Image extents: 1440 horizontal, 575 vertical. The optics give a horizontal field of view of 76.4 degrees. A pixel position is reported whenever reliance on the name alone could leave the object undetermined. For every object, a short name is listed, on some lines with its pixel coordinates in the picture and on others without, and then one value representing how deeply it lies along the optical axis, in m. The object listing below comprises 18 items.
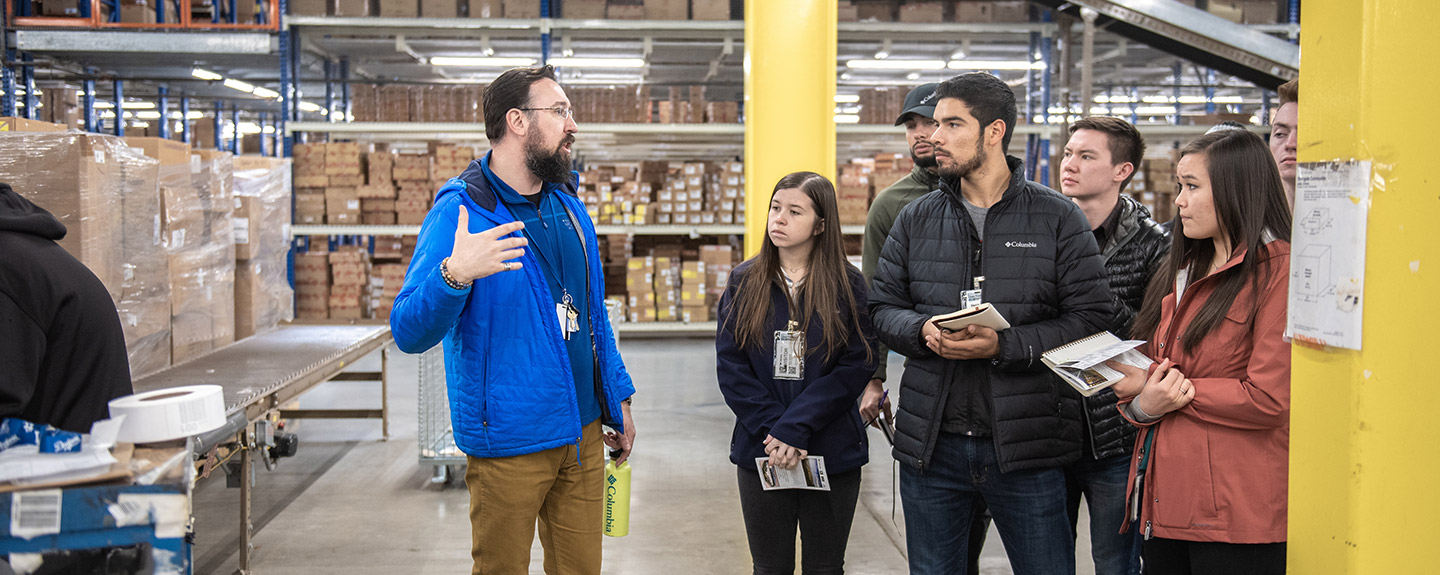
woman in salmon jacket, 1.72
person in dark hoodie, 1.73
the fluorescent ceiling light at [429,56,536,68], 12.73
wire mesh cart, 4.55
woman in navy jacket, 2.41
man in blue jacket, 2.10
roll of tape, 1.23
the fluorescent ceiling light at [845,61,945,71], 12.53
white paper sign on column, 1.38
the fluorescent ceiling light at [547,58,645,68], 10.92
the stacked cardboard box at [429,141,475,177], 8.93
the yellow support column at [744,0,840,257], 4.52
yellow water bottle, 2.52
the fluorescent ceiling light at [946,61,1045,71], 11.91
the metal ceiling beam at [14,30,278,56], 9.08
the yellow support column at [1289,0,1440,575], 1.30
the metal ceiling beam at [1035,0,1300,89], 8.57
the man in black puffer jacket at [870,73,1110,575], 2.11
